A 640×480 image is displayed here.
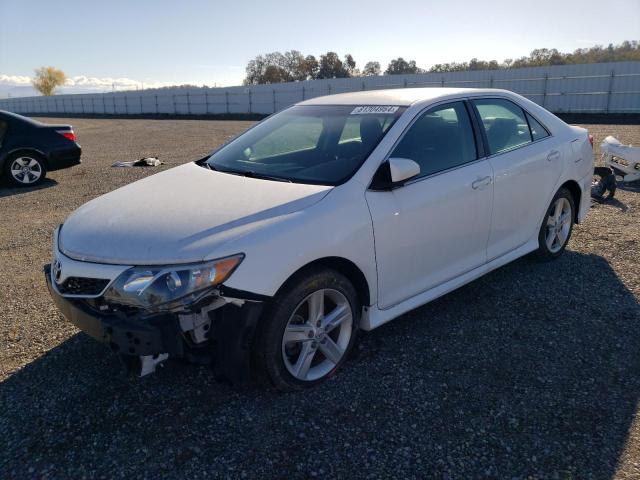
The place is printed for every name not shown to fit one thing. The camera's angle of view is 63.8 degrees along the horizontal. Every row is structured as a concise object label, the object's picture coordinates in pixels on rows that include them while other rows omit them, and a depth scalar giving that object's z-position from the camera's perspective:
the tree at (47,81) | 113.69
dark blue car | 9.30
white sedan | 2.56
